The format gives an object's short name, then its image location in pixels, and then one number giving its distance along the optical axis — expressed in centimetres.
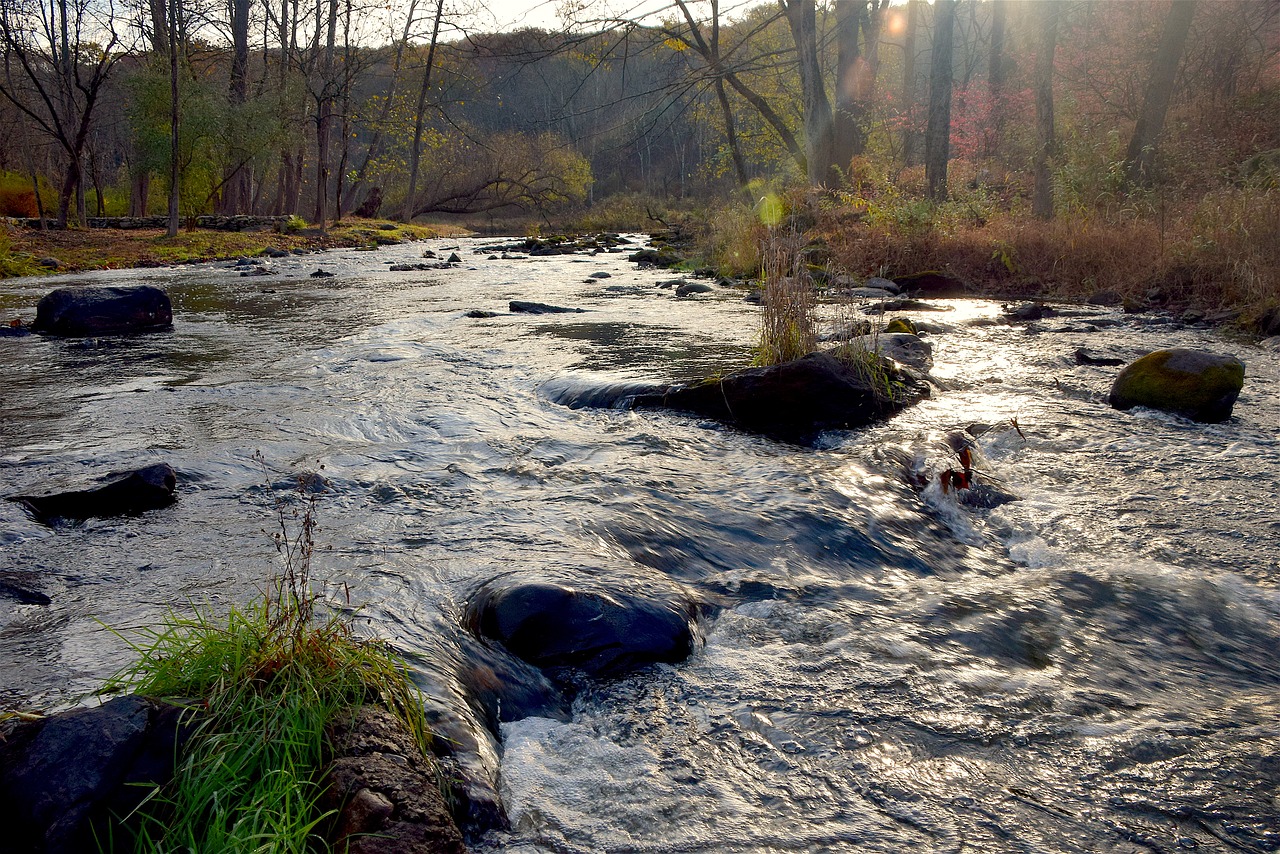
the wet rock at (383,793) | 165
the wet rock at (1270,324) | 752
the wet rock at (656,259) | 1783
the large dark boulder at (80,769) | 161
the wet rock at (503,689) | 244
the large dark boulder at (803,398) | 560
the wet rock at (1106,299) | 1000
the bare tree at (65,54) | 1900
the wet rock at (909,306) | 1026
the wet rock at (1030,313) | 938
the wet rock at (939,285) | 1162
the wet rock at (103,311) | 891
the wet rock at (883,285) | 1138
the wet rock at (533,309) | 1080
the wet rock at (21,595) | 288
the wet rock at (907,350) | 684
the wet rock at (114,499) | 374
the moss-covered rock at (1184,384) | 536
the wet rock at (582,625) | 272
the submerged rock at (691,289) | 1229
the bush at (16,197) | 2559
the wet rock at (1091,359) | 691
